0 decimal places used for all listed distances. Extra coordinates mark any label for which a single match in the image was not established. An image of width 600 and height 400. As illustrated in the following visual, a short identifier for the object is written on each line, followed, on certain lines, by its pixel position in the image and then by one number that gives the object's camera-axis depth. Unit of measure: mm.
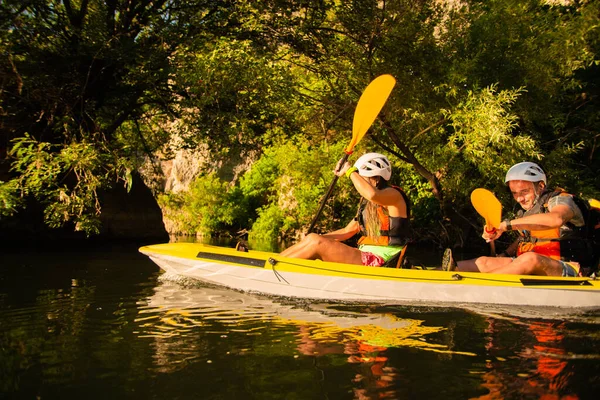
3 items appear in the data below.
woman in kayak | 5309
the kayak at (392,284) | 5195
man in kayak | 5125
